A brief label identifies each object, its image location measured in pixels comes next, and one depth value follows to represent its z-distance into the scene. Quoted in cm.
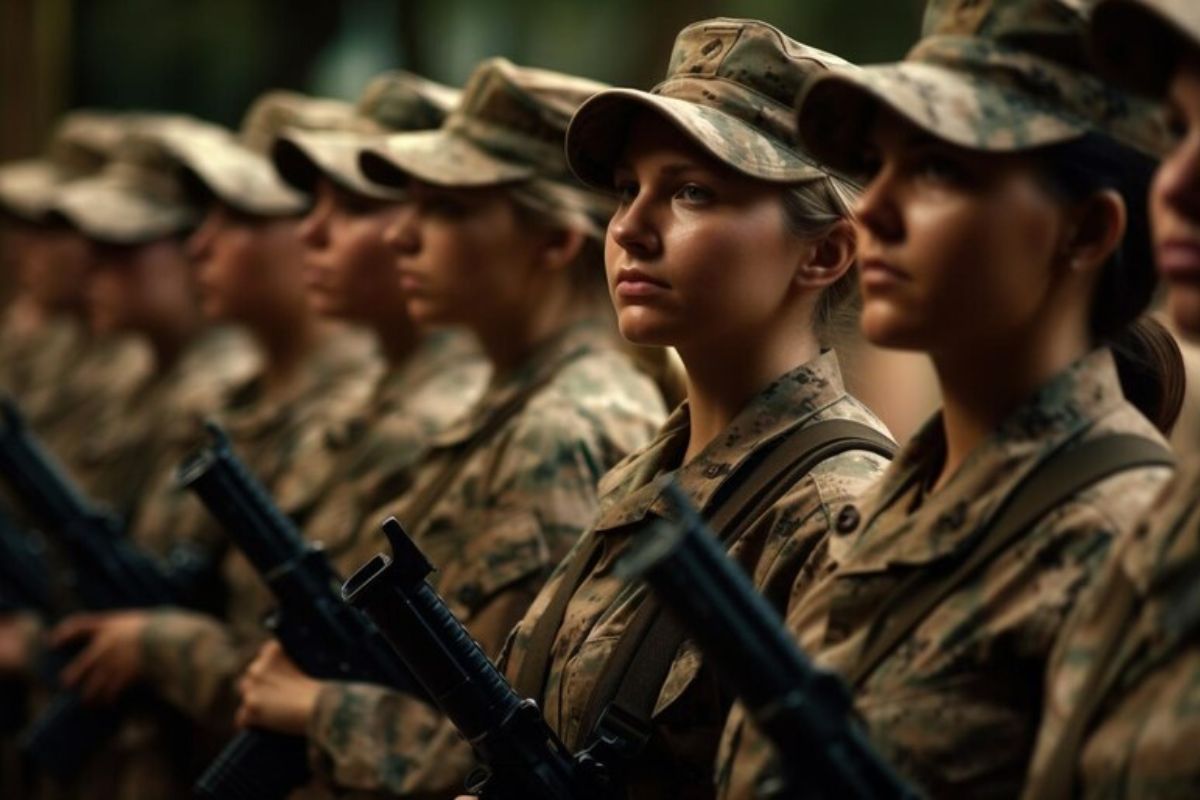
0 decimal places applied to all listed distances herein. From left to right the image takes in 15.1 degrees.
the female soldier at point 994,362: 507
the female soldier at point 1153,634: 452
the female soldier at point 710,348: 650
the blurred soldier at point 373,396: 1032
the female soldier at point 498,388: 848
